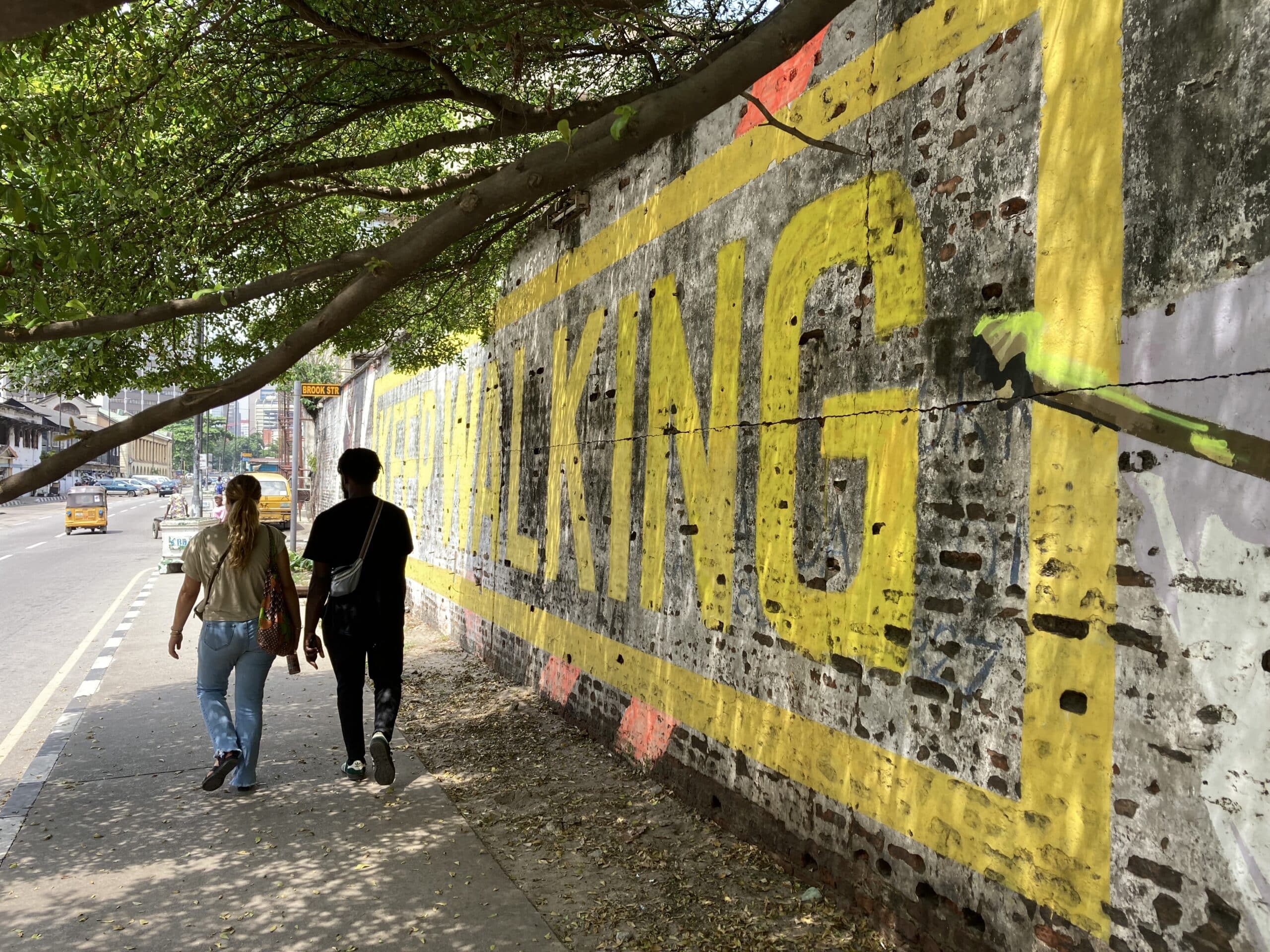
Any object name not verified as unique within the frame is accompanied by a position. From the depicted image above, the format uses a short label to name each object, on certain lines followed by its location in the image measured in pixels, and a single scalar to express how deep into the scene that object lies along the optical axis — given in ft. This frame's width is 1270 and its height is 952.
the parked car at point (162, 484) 266.77
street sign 56.80
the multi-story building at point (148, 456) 363.97
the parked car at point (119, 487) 246.06
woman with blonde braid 18.11
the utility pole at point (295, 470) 65.57
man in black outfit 18.60
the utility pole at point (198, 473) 88.79
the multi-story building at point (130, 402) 488.02
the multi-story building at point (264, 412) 439.71
